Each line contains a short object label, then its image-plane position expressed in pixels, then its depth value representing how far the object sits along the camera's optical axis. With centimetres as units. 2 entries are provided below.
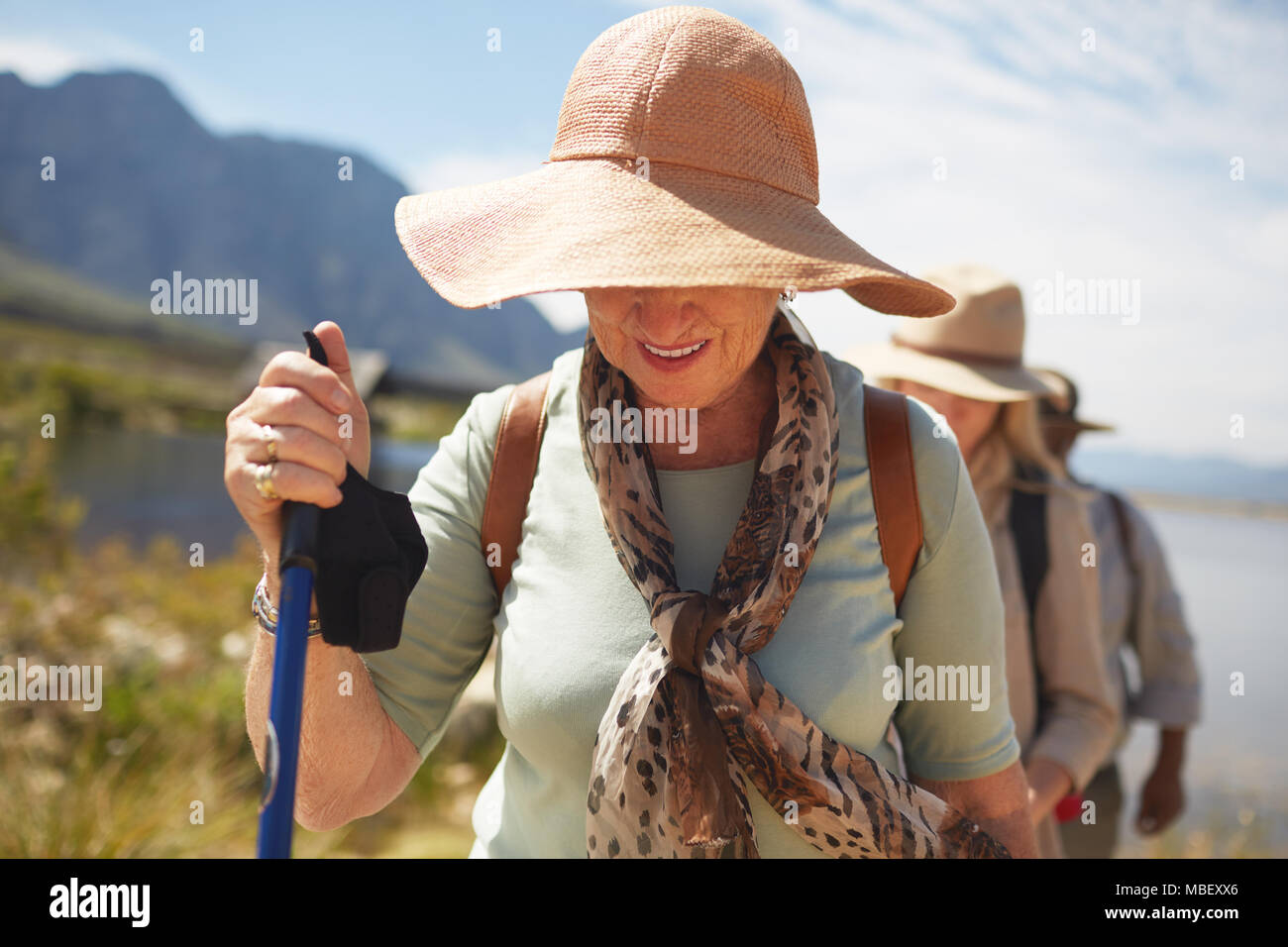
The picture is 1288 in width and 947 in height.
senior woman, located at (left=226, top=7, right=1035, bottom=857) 137
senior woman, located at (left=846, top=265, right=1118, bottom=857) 290
